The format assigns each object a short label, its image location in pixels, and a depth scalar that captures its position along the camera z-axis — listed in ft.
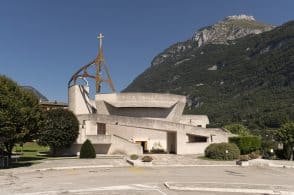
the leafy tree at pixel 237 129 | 187.62
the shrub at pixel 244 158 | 115.65
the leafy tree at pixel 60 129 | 135.95
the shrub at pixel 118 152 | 142.08
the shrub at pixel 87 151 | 127.75
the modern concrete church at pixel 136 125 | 145.69
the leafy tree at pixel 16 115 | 96.63
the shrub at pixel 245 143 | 146.10
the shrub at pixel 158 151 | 153.11
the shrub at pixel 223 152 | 127.24
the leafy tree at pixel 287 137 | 134.10
